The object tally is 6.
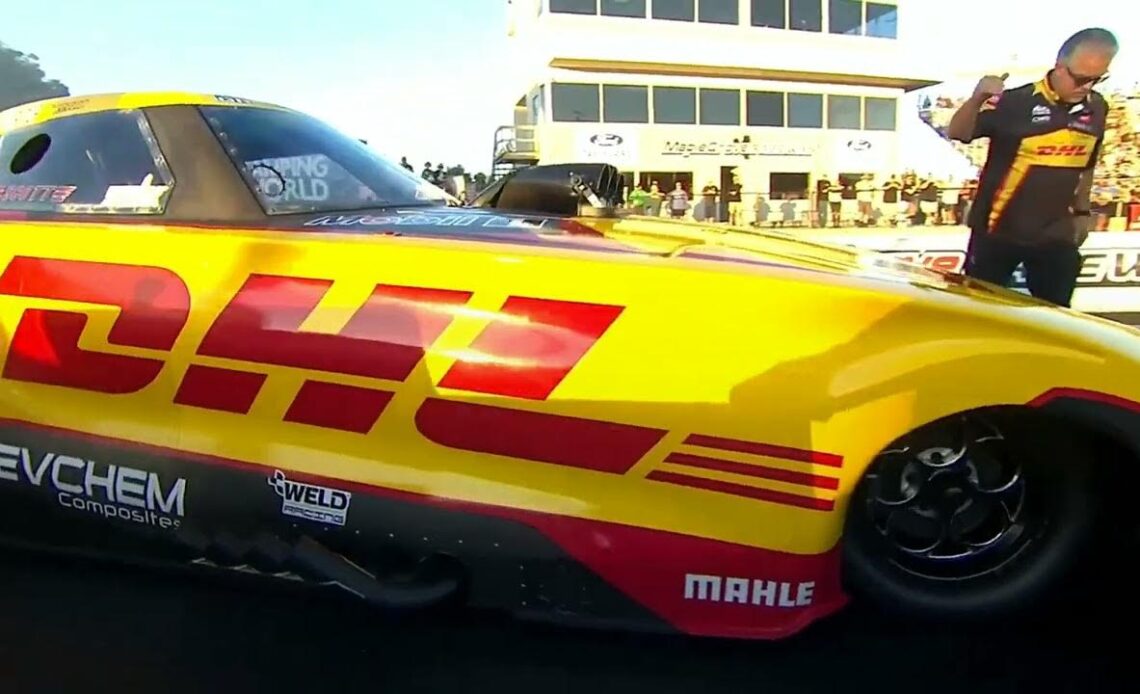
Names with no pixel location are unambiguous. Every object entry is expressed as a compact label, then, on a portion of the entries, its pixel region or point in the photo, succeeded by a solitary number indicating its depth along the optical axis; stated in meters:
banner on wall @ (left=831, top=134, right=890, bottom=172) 31.09
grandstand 12.51
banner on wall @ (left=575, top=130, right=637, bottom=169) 28.15
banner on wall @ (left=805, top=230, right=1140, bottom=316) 7.84
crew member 3.42
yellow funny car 1.76
